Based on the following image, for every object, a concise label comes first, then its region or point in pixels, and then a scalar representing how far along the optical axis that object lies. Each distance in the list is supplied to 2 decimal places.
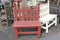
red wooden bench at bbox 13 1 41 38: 1.75
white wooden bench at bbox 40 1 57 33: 1.92
